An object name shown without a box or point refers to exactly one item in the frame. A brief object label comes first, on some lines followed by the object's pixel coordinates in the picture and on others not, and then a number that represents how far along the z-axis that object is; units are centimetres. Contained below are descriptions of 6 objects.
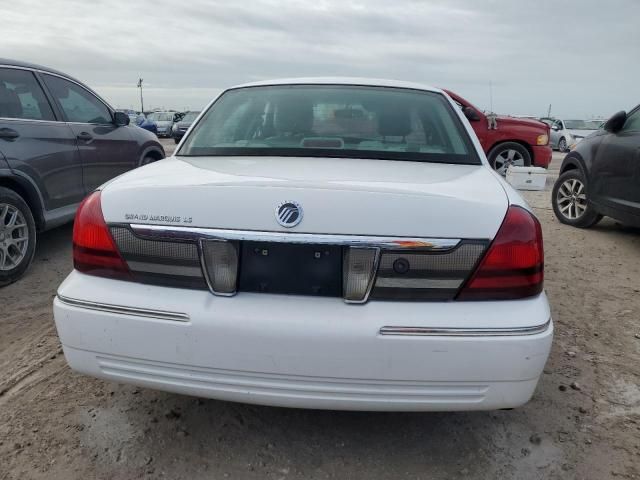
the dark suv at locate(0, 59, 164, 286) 435
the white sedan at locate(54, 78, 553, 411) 192
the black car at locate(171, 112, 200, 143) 2594
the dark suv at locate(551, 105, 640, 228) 538
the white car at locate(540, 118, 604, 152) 2421
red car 1041
